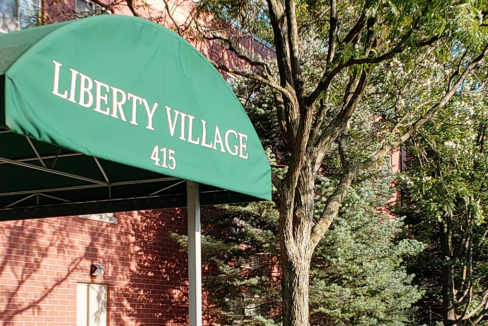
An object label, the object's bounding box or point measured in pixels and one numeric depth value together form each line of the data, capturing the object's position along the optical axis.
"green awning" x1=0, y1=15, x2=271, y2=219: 4.04
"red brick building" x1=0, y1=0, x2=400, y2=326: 11.07
